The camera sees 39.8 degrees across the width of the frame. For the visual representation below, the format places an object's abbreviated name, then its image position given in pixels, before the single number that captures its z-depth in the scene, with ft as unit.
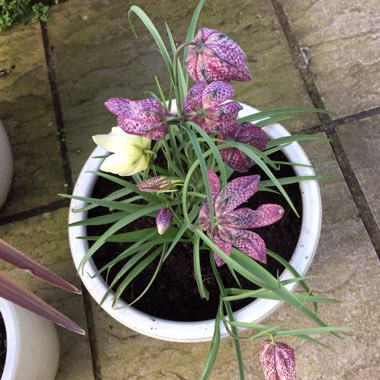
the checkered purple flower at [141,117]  1.82
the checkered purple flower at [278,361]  2.01
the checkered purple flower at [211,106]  1.80
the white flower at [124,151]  2.02
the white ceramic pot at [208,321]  2.57
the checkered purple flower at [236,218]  2.03
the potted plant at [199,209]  1.85
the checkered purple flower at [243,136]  2.13
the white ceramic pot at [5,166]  3.47
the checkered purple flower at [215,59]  1.82
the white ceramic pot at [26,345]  2.76
